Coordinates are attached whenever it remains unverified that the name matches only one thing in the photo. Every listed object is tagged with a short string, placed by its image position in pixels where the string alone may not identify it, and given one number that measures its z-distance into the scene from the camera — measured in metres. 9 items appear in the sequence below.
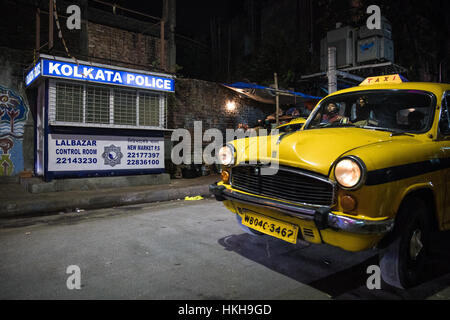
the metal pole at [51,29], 7.46
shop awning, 11.70
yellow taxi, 2.40
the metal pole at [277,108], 10.76
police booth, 7.62
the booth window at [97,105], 8.24
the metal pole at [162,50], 9.26
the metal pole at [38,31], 8.62
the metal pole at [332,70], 8.88
